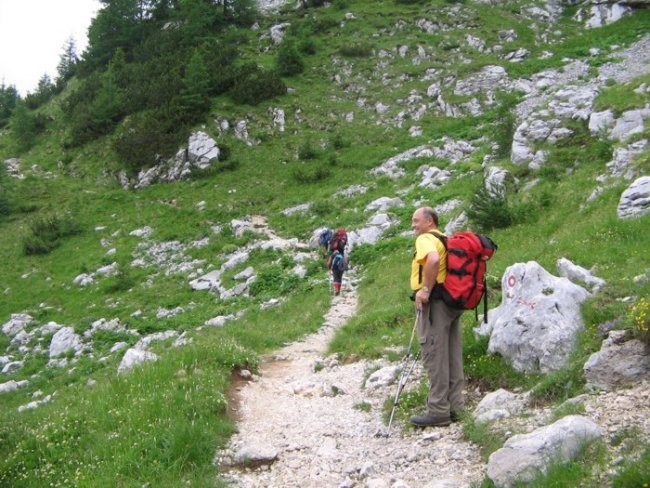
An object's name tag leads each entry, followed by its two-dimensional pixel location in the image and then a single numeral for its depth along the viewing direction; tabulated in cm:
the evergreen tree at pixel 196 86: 3606
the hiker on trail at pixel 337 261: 1733
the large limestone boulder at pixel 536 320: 691
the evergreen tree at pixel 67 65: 6113
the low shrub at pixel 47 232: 2841
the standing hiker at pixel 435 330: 648
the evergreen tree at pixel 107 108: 3956
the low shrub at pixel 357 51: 4262
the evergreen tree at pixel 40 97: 5878
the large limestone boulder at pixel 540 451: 451
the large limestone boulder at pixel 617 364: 566
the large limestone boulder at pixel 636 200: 1089
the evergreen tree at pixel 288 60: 4097
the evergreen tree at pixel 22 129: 4338
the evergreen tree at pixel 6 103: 5434
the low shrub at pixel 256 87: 3766
